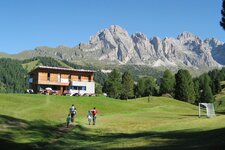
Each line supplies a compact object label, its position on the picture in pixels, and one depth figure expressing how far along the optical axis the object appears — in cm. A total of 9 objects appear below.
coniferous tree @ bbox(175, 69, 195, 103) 15688
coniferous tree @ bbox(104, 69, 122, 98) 16712
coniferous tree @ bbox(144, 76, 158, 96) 19186
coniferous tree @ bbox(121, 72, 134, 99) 17088
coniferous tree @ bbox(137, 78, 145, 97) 19138
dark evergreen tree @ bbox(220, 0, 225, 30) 3384
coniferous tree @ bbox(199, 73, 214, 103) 17112
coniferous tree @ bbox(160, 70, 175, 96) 17738
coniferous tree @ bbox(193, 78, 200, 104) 17710
